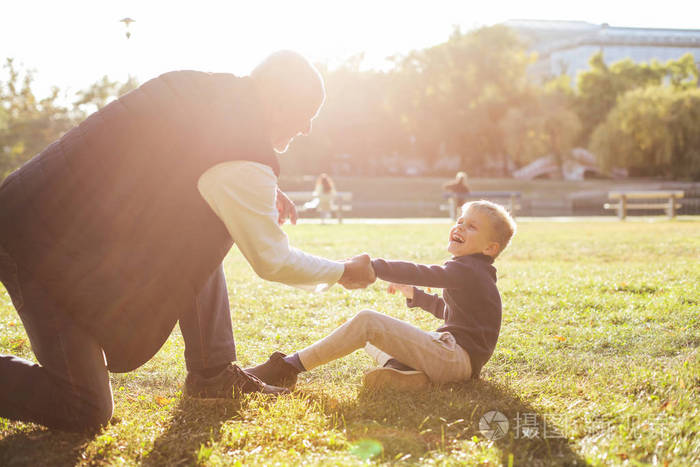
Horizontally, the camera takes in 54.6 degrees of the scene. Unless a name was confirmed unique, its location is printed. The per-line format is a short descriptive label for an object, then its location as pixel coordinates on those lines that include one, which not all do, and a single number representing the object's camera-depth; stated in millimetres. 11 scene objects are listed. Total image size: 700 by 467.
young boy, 3500
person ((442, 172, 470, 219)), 23484
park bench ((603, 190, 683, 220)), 24141
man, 2818
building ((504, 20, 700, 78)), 76688
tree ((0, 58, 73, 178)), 33406
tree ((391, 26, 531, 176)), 48344
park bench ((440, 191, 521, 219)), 23453
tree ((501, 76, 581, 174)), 44312
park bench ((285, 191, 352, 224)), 24047
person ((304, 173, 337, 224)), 23547
